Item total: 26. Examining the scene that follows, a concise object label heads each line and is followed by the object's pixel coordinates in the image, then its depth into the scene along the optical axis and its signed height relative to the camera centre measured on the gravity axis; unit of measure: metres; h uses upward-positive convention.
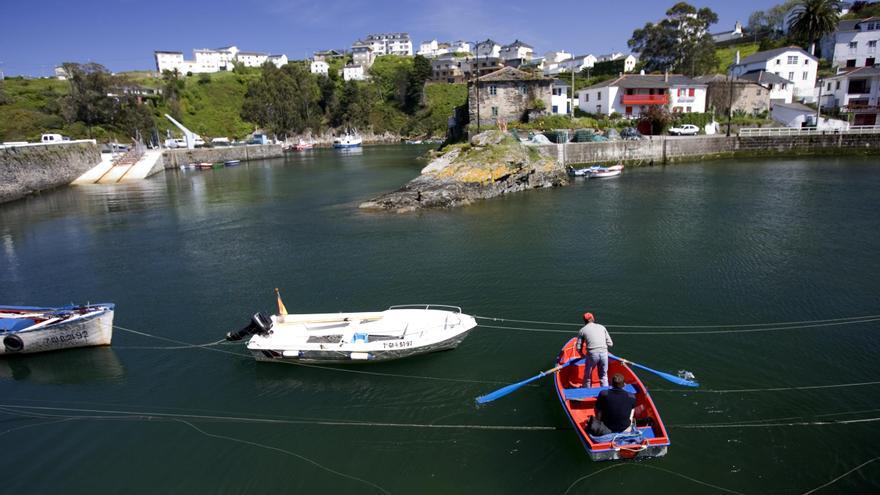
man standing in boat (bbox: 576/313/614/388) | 12.44 -5.19
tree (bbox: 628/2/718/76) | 98.94 +20.04
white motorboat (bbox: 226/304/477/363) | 15.41 -5.94
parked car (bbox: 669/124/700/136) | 68.94 +0.98
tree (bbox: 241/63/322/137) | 139.50 +15.07
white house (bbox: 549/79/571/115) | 73.82 +6.89
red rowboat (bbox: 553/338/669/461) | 10.31 -6.30
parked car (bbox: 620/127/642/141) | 64.35 +0.75
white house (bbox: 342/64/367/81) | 178.50 +28.56
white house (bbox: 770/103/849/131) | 70.31 +2.35
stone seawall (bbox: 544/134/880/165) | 61.78 -1.55
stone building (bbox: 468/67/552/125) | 71.19 +7.27
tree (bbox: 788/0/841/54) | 87.00 +19.88
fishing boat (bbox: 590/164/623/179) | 53.82 -3.45
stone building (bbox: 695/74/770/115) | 74.33 +5.98
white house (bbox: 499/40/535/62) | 167.25 +32.12
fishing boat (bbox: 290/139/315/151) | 131.84 +2.24
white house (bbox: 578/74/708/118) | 73.25 +6.66
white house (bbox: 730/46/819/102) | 80.12 +10.75
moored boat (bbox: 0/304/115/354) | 16.78 -5.62
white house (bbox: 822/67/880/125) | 71.19 +5.29
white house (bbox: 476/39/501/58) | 165.62 +33.30
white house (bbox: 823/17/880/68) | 83.31 +14.89
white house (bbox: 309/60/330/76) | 186.50 +32.61
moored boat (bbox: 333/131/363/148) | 127.22 +2.78
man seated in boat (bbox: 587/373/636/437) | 10.62 -5.82
